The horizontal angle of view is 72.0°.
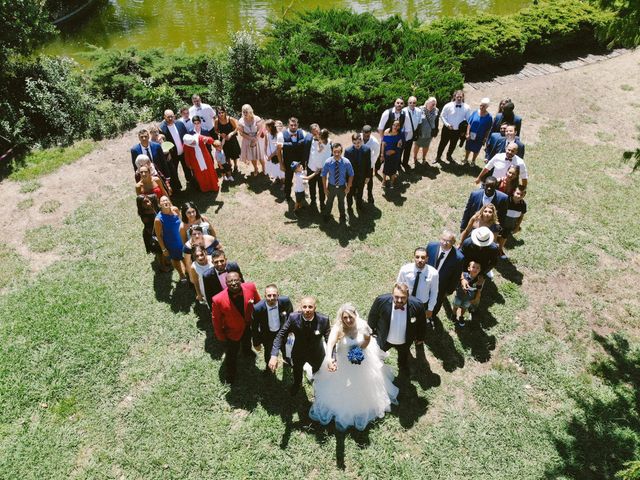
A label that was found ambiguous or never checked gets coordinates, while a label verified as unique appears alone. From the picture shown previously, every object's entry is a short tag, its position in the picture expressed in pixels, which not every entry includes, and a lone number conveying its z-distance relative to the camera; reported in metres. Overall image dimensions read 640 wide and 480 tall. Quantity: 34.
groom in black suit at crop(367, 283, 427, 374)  5.67
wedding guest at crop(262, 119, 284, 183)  9.60
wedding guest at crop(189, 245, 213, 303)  6.40
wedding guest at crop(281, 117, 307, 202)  9.39
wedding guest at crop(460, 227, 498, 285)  6.64
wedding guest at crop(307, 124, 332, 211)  8.93
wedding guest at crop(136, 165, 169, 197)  7.75
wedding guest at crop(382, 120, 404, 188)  9.65
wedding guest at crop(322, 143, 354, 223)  8.53
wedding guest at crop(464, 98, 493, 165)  10.03
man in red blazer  5.74
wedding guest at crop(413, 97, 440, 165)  10.23
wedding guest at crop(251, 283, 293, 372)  5.76
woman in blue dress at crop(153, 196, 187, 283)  7.05
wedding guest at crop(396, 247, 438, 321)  6.05
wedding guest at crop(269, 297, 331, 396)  5.48
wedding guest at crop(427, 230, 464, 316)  6.38
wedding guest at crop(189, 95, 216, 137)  10.20
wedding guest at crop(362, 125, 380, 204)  8.99
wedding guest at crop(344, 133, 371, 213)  8.74
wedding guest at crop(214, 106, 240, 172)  10.20
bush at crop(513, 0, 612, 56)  15.31
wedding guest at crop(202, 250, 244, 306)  6.08
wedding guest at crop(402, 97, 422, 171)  9.98
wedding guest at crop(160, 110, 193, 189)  9.43
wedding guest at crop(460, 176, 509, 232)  7.34
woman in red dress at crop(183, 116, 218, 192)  9.48
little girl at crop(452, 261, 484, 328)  6.62
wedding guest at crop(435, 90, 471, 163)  10.37
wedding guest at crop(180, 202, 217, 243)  7.10
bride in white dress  5.46
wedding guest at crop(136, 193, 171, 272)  7.57
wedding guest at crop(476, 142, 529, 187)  8.18
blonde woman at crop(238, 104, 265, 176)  10.19
